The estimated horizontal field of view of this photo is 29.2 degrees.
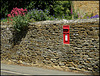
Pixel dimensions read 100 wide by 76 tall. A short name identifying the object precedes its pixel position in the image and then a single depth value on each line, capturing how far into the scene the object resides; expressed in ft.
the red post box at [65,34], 29.40
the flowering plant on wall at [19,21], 33.91
